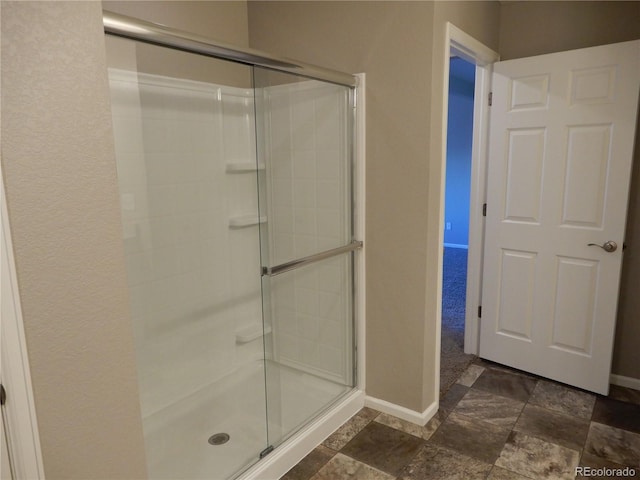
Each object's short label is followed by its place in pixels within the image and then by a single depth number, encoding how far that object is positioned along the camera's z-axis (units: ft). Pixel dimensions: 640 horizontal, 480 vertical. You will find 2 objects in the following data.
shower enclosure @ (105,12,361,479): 6.76
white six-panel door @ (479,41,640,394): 7.82
